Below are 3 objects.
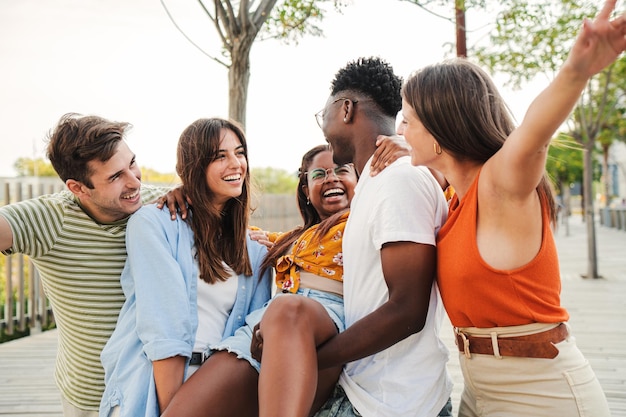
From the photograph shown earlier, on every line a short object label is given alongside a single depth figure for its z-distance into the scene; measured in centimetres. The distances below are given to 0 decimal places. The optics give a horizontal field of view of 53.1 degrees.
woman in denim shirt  236
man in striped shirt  262
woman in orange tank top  187
